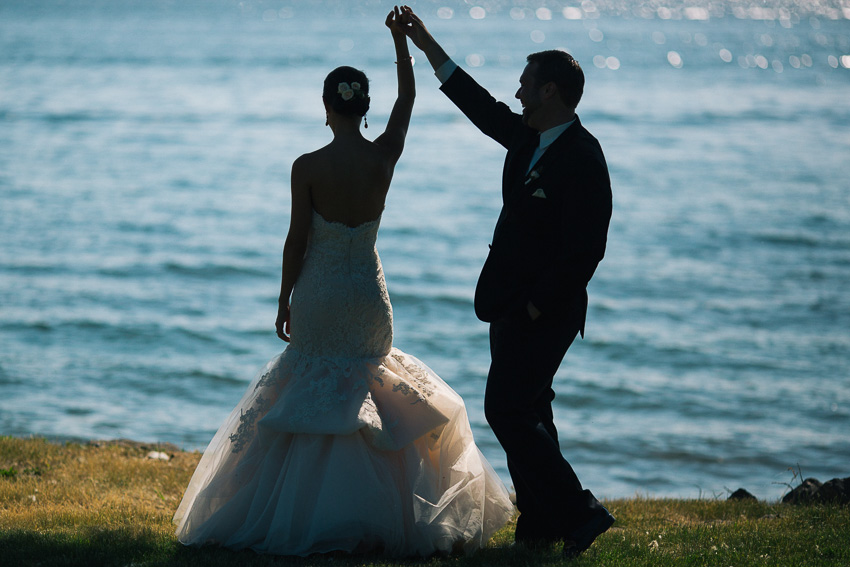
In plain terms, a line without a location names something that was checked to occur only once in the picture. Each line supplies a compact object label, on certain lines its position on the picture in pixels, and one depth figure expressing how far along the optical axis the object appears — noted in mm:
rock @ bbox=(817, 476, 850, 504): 12367
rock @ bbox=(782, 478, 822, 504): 12914
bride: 8766
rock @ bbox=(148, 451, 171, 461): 14655
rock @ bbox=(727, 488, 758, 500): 14123
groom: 8617
